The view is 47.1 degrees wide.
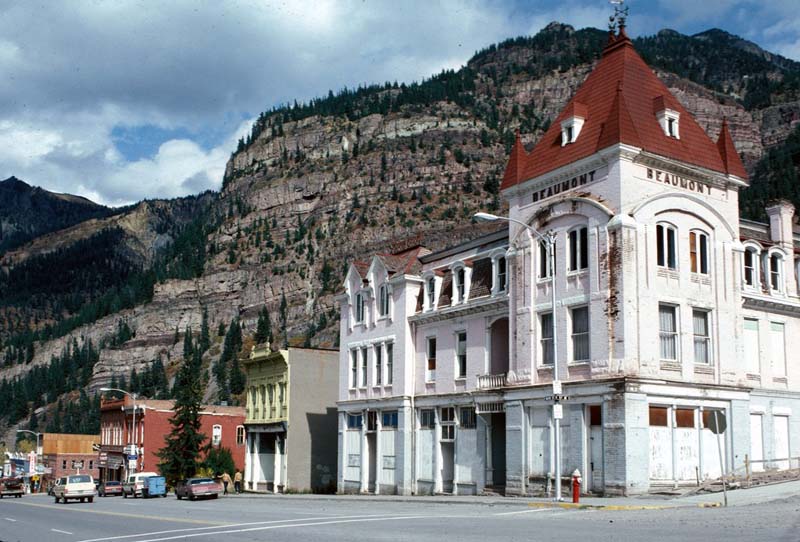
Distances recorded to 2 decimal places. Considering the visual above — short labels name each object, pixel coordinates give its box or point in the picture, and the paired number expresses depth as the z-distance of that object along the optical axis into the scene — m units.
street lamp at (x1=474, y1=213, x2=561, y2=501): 31.34
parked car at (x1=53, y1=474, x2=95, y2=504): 51.00
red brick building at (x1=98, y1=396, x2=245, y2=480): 93.56
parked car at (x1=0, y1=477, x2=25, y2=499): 68.94
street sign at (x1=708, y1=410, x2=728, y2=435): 27.20
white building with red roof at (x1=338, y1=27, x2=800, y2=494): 35.09
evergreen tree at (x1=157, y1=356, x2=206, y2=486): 72.31
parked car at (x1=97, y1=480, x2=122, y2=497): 67.38
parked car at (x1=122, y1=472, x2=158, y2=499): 62.00
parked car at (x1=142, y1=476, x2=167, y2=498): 60.06
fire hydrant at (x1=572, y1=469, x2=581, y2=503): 30.22
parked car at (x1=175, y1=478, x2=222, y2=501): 49.69
